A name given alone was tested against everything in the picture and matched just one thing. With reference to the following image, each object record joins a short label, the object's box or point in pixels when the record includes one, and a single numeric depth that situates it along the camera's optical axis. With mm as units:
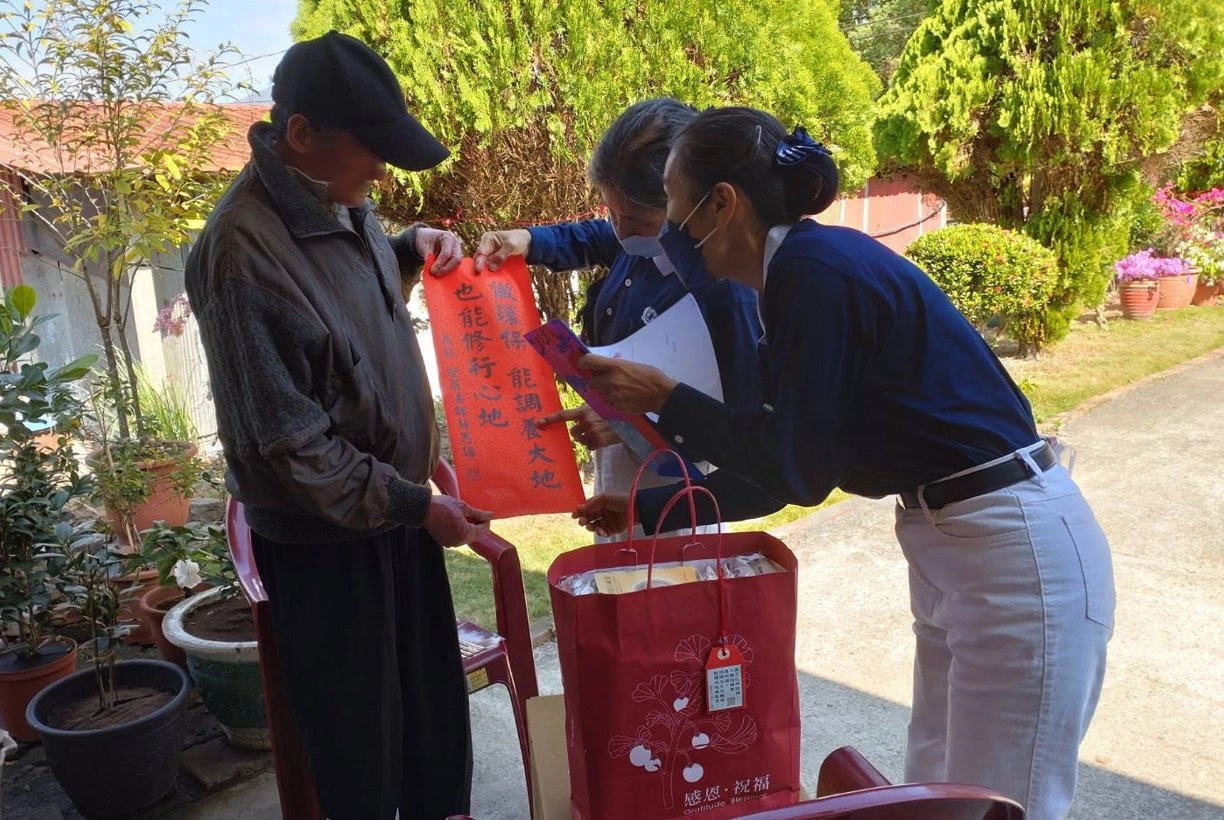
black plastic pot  2486
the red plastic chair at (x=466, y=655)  2107
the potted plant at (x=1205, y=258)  11430
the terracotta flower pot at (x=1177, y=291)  11469
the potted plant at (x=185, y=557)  2879
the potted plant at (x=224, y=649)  2688
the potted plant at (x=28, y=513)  2766
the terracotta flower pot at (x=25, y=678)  2908
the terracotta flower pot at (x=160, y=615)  3098
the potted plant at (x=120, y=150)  3715
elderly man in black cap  1641
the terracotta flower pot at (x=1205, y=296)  11906
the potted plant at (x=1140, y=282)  11023
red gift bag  1293
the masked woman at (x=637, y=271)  1983
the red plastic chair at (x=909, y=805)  981
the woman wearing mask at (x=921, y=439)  1420
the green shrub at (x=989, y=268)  7996
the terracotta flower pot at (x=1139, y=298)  11008
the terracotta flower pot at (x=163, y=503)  4270
